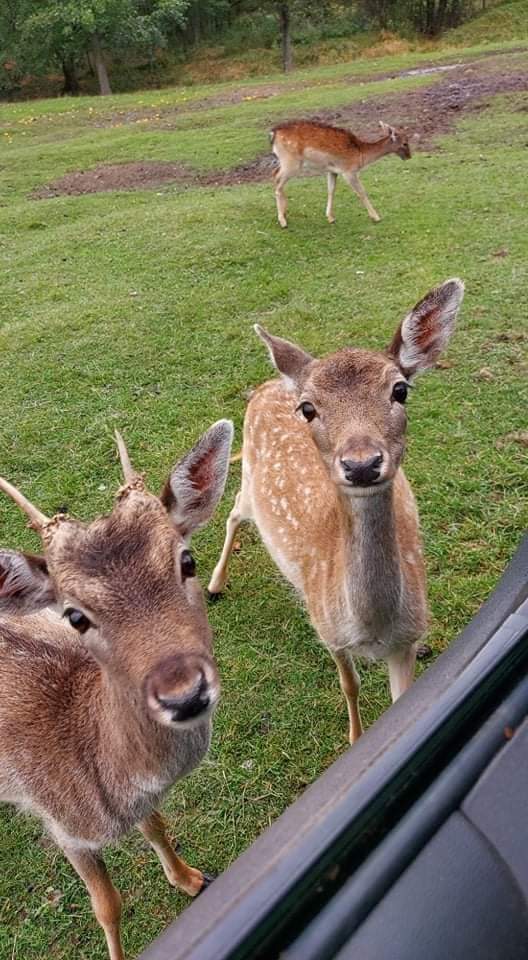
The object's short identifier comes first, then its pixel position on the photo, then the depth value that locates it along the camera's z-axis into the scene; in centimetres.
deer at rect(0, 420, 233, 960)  181
